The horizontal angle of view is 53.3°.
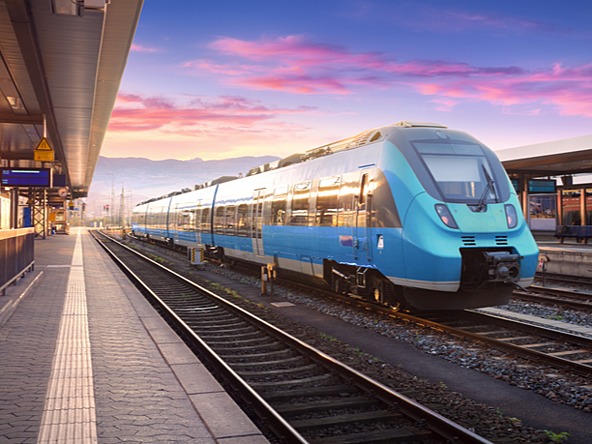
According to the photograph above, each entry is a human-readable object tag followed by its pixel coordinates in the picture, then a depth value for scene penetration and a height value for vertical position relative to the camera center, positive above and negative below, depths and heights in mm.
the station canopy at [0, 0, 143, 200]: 10812 +3848
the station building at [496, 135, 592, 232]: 23609 +2668
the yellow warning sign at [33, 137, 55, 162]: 16812 +1982
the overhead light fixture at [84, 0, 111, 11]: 8516 +3177
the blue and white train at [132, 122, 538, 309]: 9633 +42
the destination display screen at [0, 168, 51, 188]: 22250 +1687
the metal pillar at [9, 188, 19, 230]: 27984 +751
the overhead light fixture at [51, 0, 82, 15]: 9477 +3555
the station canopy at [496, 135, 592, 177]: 22700 +2883
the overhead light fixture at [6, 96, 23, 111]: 18216 +3816
